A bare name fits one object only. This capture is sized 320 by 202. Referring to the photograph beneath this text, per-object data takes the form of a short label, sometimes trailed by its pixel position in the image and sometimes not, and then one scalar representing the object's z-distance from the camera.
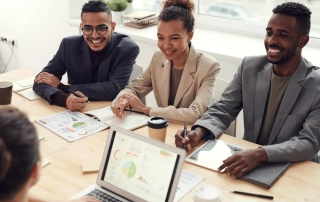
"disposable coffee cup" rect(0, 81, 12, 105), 2.14
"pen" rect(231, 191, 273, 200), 1.41
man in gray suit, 1.72
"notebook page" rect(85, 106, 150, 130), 1.96
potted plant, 3.58
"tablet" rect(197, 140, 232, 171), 1.61
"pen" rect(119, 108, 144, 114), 2.10
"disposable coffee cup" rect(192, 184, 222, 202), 1.32
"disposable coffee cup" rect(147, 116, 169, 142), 1.70
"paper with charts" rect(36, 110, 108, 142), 1.88
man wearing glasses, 2.35
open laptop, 1.28
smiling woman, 2.05
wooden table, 1.43
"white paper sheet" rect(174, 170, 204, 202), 1.42
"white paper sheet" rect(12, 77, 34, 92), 2.44
